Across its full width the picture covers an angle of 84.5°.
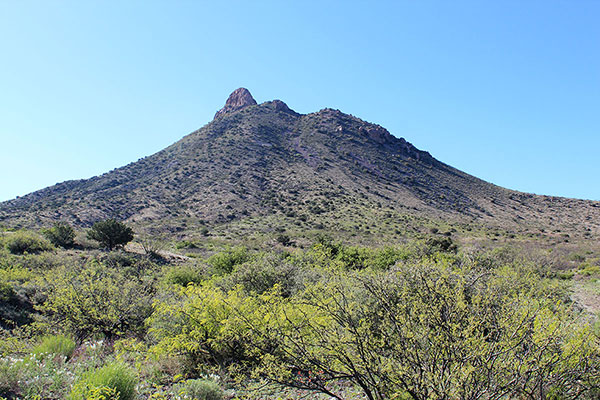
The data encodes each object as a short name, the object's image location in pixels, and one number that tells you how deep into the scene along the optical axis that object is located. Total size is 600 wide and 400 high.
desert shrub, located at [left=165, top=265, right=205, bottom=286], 17.75
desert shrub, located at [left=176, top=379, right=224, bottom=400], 6.06
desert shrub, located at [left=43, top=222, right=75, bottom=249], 27.17
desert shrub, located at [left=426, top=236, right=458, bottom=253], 28.28
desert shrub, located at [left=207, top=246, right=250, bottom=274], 19.72
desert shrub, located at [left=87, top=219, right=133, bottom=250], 28.67
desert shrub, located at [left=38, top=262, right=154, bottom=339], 10.42
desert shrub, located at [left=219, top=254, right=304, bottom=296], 13.49
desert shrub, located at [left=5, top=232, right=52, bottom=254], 23.72
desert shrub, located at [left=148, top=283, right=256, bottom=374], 7.84
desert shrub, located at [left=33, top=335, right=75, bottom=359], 7.54
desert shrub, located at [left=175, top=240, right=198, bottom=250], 34.50
